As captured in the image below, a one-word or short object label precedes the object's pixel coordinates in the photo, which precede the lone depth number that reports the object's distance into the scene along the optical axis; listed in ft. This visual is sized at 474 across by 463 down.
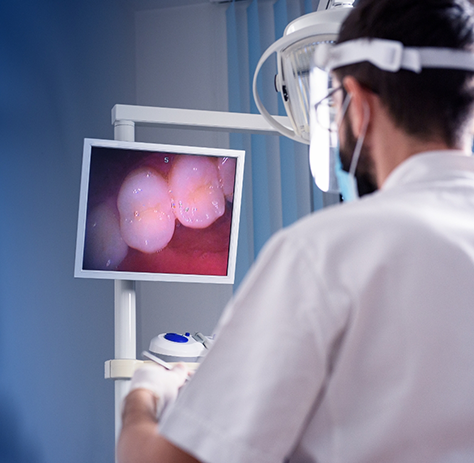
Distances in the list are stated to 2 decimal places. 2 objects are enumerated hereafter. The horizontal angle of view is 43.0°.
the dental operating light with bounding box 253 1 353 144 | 3.49
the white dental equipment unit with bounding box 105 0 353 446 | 3.52
